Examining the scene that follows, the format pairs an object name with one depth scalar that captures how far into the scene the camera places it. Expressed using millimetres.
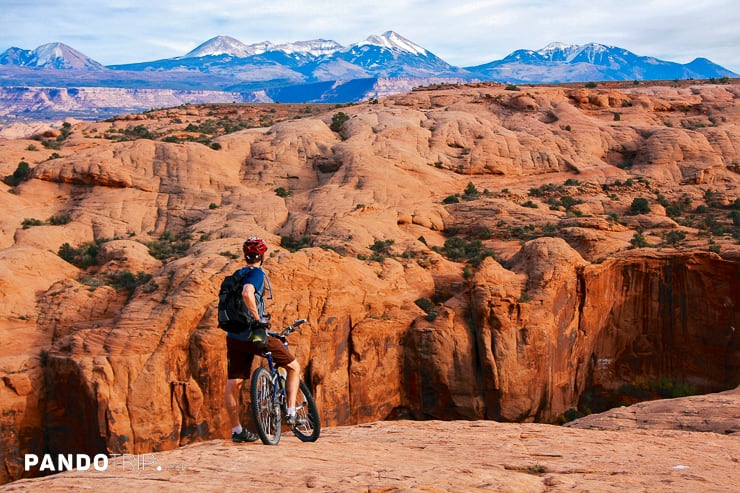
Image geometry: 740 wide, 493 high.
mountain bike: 9250
